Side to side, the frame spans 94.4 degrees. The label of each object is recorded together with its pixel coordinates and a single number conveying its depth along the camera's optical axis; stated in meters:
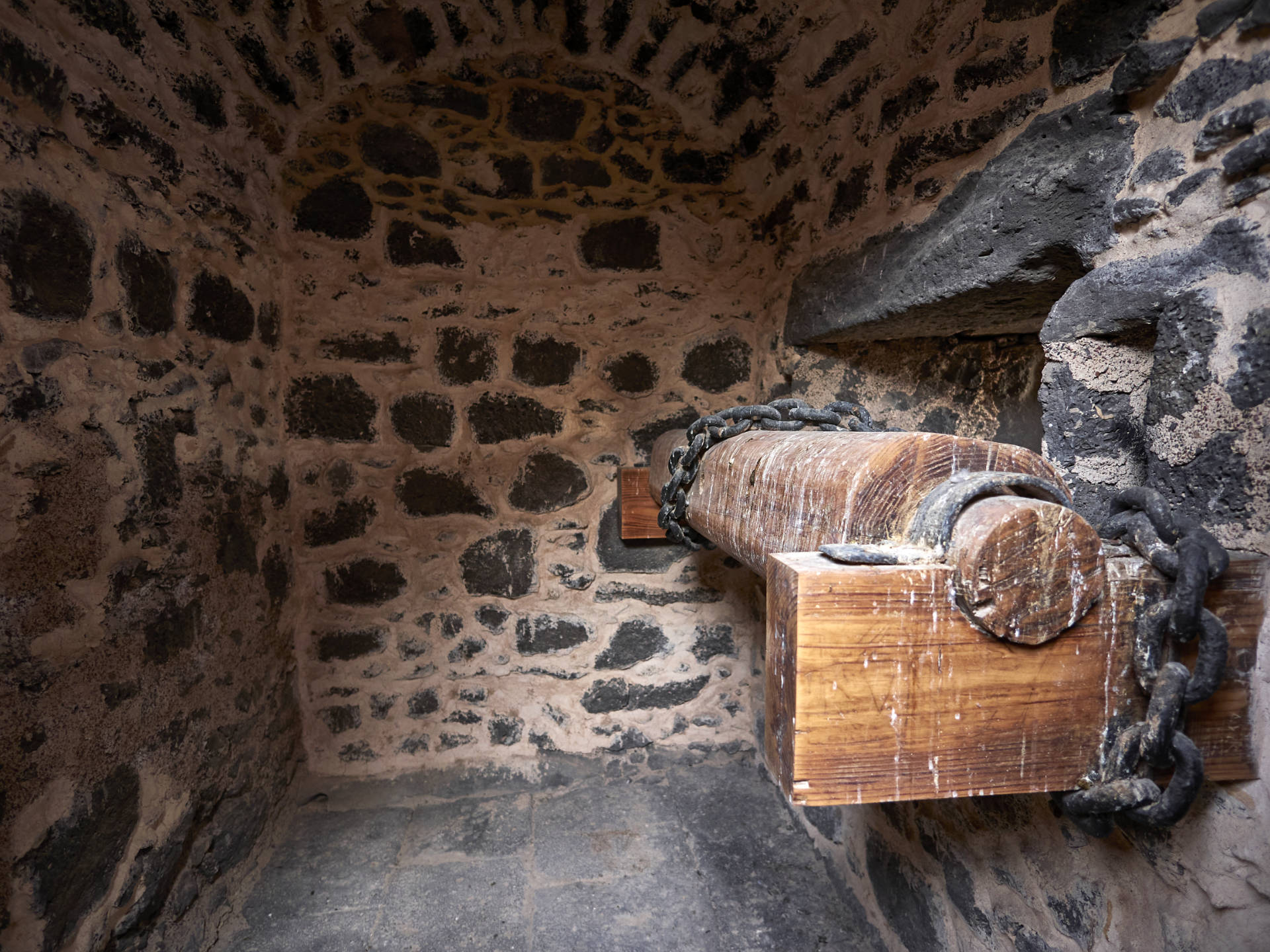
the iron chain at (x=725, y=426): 0.93
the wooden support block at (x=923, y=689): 0.47
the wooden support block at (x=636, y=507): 1.77
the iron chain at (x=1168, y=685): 0.48
